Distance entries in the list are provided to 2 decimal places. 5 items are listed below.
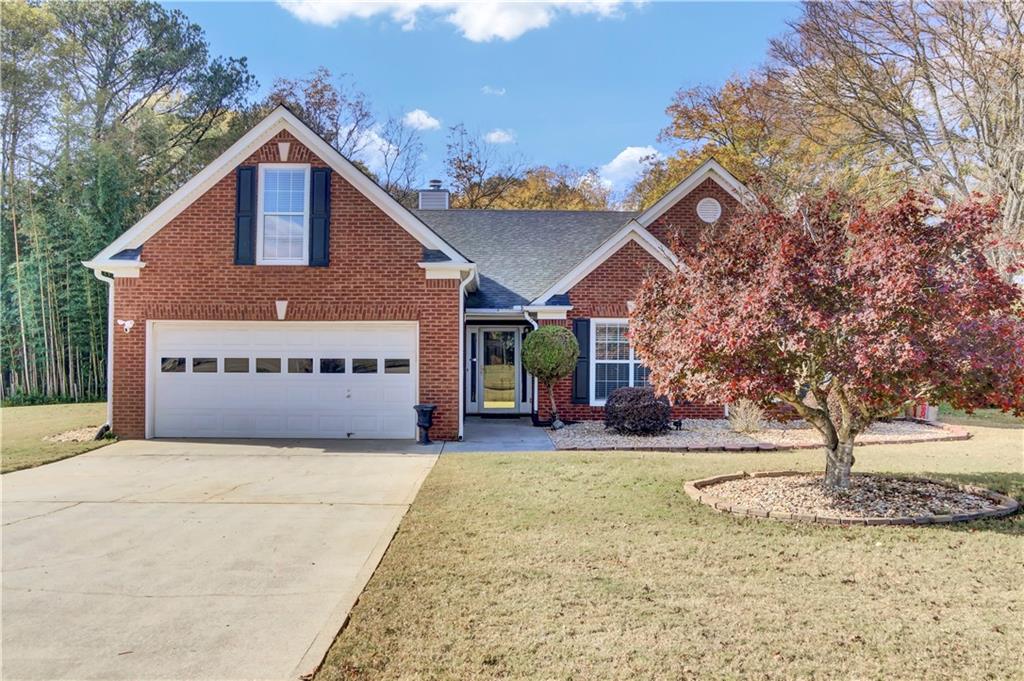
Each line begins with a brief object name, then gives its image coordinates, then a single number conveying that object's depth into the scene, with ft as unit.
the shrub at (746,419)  41.91
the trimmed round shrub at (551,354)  42.80
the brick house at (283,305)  39.19
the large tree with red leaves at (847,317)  19.43
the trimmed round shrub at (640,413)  40.22
